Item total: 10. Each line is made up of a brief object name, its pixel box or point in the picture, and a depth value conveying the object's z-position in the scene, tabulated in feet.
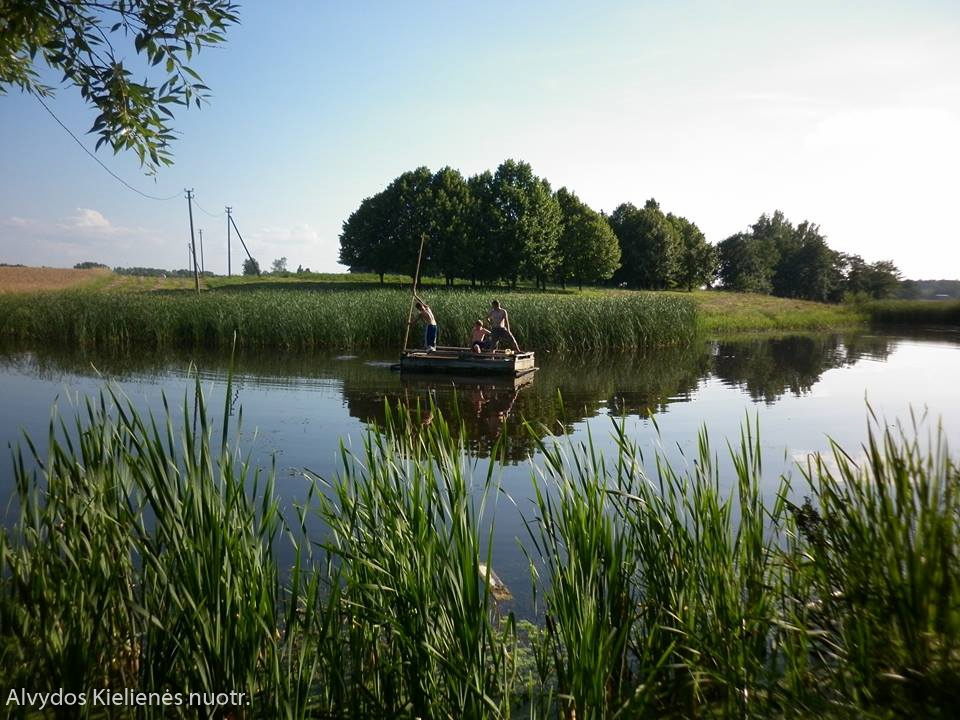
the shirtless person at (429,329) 64.03
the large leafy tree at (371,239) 193.47
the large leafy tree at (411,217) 181.47
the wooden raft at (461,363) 59.26
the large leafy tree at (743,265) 227.40
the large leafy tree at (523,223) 172.55
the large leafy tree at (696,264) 217.97
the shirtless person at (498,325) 64.59
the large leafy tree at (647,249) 205.16
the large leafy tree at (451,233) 174.60
